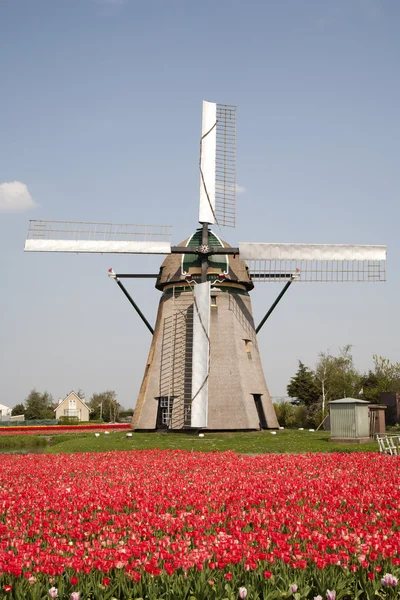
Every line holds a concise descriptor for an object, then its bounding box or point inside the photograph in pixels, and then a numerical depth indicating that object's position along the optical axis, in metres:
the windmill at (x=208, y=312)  33.41
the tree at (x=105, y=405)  115.94
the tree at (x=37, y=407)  102.06
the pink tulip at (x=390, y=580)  5.86
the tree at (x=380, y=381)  66.00
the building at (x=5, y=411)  132.50
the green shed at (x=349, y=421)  27.23
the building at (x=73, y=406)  112.38
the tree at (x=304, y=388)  66.44
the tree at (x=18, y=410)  116.46
